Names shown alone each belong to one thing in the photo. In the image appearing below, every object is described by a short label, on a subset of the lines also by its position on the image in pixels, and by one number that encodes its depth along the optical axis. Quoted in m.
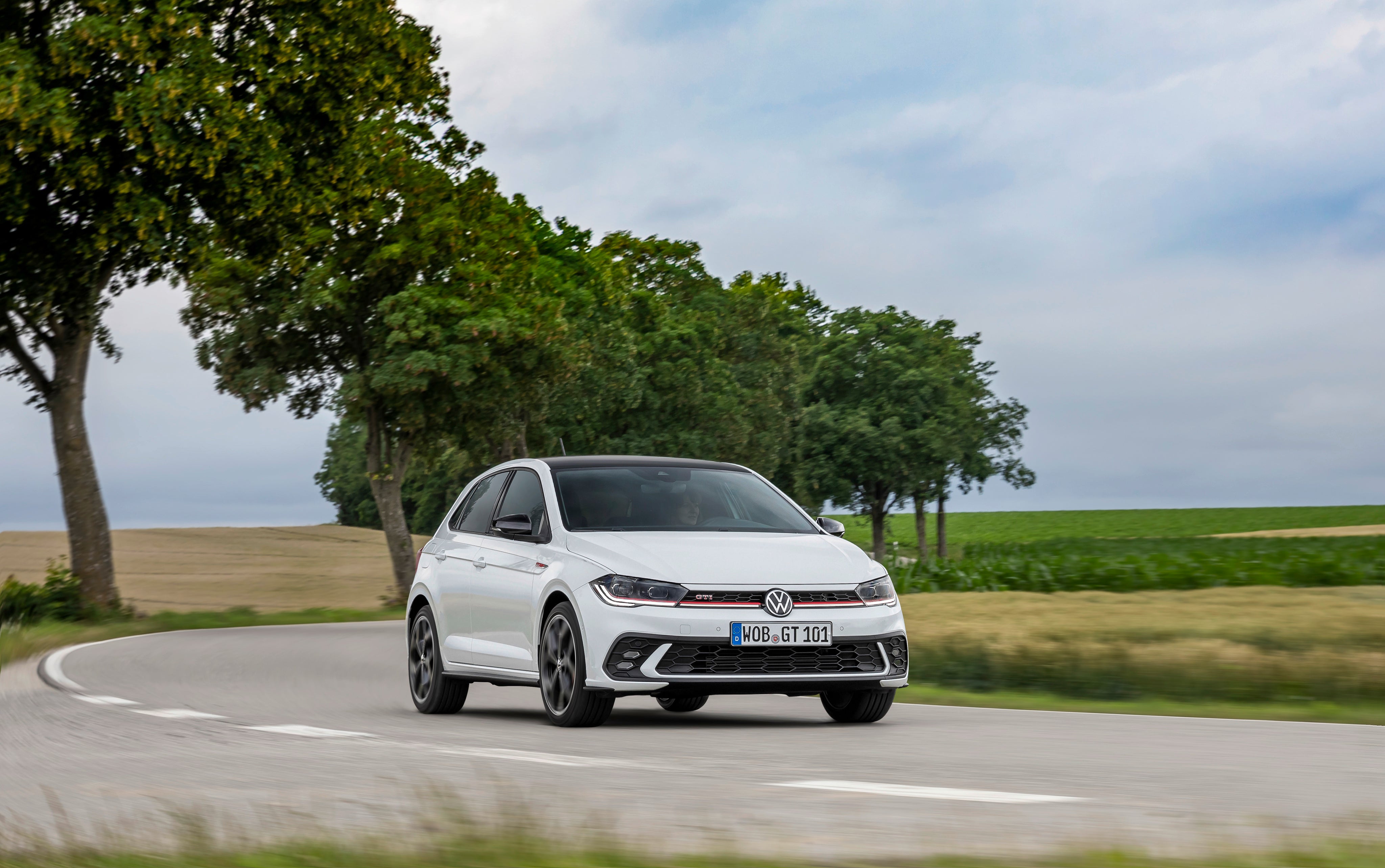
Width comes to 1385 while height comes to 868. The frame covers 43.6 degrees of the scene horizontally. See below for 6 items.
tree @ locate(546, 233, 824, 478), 57.97
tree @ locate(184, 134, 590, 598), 40.00
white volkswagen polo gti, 9.97
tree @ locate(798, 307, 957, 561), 71.75
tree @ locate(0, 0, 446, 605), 26.92
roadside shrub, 28.92
